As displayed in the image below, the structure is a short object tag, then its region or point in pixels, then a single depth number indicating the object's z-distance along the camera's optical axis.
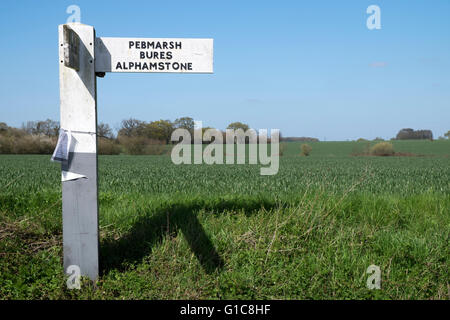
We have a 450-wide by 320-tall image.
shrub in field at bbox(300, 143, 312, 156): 52.56
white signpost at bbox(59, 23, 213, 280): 3.59
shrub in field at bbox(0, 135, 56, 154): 38.97
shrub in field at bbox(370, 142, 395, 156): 51.47
